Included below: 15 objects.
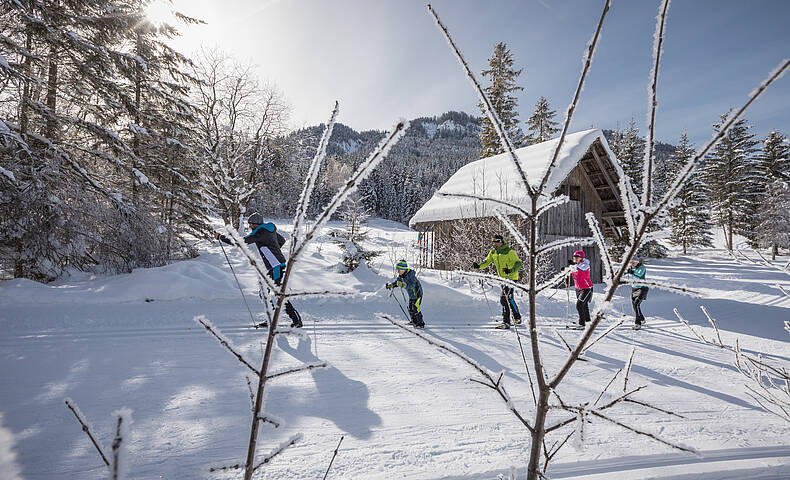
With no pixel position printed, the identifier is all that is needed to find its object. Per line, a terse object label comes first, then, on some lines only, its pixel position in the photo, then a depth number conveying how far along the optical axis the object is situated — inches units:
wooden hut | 481.7
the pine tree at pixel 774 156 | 1069.1
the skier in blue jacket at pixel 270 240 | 216.8
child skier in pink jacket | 259.4
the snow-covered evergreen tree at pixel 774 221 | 918.4
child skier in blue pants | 248.8
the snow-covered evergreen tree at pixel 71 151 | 264.7
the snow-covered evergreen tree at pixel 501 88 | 924.0
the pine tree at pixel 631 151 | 887.7
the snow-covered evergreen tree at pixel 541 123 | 1045.8
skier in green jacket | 261.3
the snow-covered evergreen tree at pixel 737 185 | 1058.7
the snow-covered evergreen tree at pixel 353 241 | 449.4
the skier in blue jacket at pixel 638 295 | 283.6
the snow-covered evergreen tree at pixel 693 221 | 1131.3
